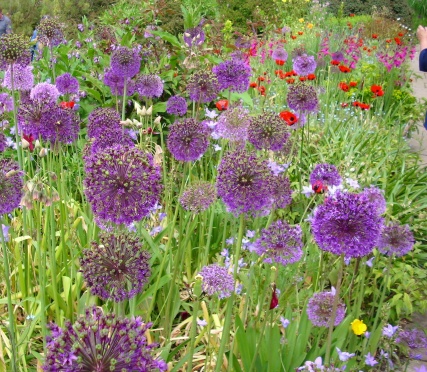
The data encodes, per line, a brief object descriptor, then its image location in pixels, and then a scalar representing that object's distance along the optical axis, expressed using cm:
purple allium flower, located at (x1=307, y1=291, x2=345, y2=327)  213
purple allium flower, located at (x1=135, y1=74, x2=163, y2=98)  333
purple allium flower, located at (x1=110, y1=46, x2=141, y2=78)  283
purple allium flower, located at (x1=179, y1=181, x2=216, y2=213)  225
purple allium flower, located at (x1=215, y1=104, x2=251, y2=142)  254
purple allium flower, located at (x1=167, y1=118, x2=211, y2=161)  226
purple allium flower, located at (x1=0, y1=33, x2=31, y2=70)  224
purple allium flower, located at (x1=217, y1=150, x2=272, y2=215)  175
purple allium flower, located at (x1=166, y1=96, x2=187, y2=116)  341
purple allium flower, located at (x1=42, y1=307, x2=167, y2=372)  100
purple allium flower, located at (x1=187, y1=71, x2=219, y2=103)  273
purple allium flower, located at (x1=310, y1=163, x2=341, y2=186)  254
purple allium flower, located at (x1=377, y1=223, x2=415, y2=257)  216
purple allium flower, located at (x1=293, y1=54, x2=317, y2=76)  446
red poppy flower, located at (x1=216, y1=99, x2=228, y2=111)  357
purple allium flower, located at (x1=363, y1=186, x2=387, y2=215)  222
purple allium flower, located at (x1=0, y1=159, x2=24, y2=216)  181
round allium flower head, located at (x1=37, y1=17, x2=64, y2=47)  312
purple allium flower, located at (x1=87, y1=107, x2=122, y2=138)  221
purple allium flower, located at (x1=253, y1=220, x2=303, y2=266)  194
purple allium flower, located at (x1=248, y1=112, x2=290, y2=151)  231
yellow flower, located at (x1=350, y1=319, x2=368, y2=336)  225
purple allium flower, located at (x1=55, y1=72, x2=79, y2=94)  332
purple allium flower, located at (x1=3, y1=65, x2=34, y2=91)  293
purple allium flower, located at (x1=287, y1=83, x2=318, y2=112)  306
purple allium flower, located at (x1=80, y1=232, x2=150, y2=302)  139
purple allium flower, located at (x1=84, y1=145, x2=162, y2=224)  147
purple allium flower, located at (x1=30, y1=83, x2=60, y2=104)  256
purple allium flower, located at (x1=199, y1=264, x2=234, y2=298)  190
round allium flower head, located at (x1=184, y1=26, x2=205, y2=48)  434
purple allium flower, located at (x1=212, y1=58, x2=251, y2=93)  289
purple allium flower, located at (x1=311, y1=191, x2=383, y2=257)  154
